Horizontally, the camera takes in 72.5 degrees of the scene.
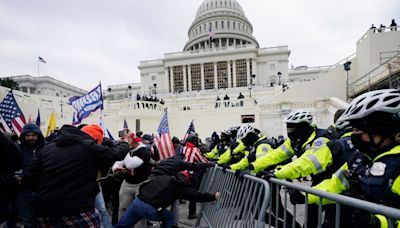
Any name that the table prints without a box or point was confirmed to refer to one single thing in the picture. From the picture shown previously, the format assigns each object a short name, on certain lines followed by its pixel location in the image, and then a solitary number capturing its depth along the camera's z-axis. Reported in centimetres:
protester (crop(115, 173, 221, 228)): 362
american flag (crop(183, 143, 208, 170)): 570
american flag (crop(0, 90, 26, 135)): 632
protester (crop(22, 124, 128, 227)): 273
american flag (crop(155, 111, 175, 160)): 560
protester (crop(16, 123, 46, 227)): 392
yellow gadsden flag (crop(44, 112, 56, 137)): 742
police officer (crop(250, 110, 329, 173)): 334
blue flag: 884
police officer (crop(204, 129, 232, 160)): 816
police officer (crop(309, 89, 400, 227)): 172
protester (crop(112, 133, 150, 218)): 448
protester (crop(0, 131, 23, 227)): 210
